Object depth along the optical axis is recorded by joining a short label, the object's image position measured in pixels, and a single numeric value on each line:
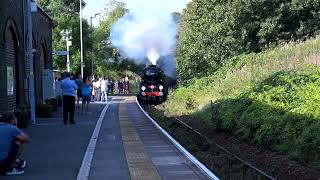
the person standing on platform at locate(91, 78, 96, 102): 40.62
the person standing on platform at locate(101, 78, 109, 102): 37.88
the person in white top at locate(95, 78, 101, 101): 39.79
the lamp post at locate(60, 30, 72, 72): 61.29
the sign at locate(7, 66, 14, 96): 19.16
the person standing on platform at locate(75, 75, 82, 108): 27.47
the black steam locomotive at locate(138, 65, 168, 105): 37.41
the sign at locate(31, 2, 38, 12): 21.50
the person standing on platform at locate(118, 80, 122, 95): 60.04
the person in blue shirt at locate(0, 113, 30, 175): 9.44
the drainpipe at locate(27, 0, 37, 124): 20.34
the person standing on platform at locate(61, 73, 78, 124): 20.08
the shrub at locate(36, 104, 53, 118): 23.67
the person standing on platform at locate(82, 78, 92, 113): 25.22
